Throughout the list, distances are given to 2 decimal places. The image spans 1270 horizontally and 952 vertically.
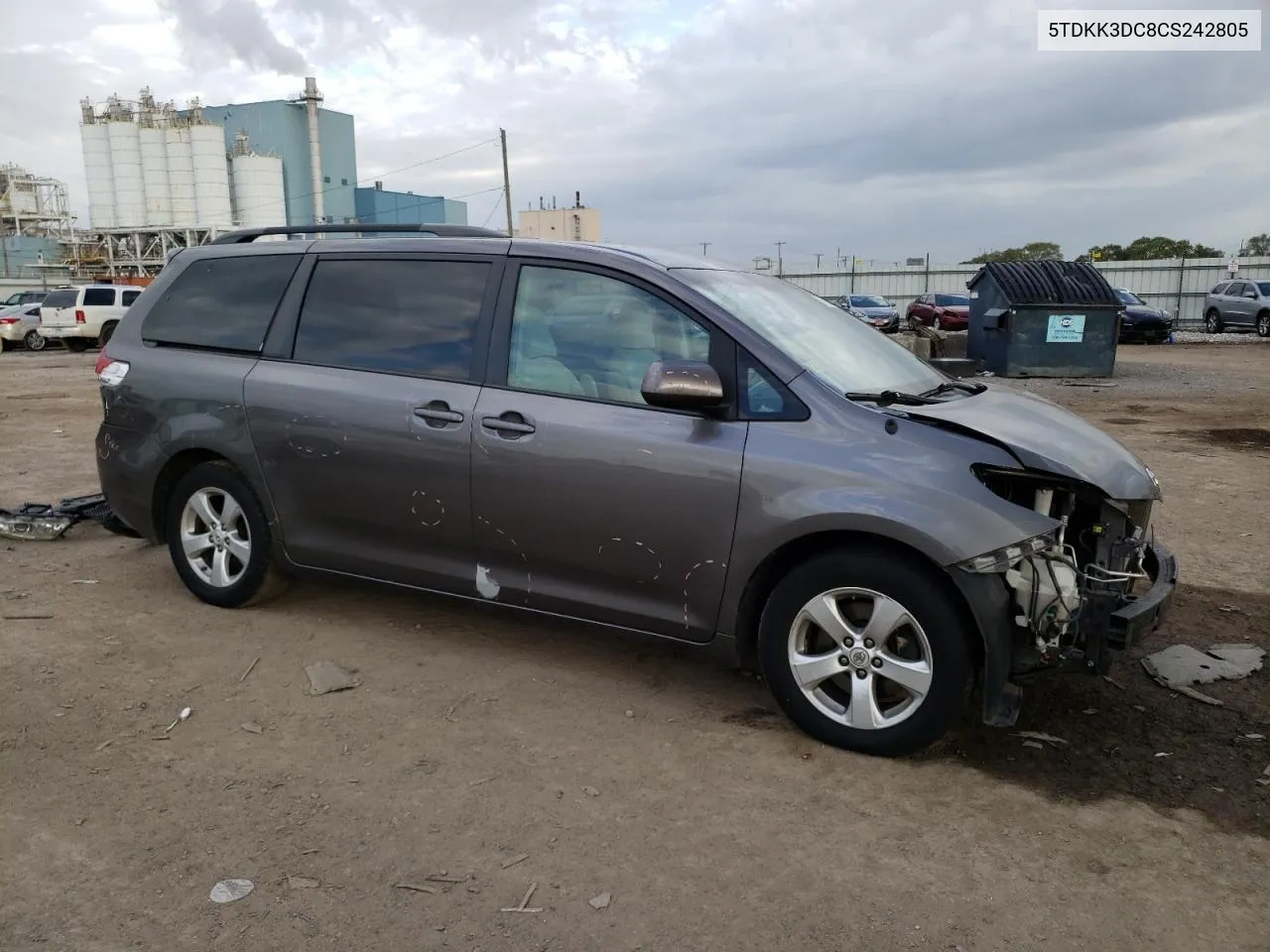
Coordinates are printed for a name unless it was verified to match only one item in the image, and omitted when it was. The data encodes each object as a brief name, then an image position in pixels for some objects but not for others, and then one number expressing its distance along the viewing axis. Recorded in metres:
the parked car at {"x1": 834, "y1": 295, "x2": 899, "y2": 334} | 28.45
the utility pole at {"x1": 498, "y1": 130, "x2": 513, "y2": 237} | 42.06
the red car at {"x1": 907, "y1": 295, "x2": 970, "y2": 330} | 28.03
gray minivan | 3.25
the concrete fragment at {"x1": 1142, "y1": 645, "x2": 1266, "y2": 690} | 4.16
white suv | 27.44
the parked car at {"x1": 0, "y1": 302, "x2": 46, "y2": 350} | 28.17
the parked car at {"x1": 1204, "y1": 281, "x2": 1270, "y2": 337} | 28.06
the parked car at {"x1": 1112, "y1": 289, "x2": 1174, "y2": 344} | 26.09
